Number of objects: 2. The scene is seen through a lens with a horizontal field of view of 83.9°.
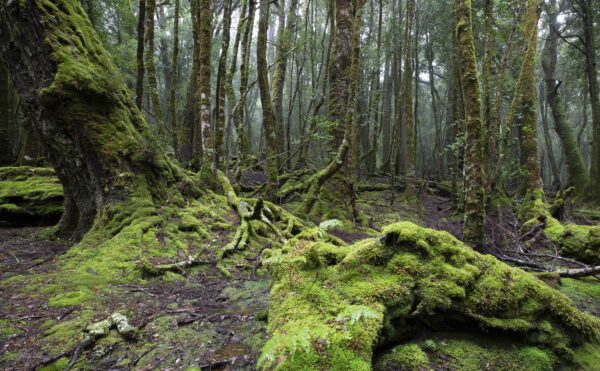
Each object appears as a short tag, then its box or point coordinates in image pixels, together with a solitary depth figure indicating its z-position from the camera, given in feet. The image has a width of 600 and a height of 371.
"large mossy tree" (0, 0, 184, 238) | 19.45
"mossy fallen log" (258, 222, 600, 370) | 9.11
